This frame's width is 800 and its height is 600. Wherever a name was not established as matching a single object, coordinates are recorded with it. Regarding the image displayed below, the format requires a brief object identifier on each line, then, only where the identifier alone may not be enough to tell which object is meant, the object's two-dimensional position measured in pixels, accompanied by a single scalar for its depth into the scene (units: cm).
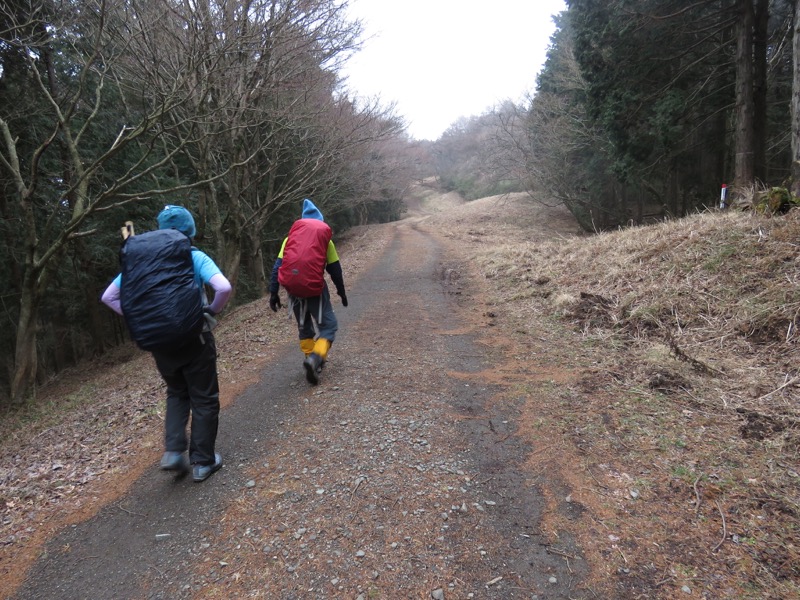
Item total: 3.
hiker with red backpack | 414
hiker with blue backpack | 265
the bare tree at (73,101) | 667
